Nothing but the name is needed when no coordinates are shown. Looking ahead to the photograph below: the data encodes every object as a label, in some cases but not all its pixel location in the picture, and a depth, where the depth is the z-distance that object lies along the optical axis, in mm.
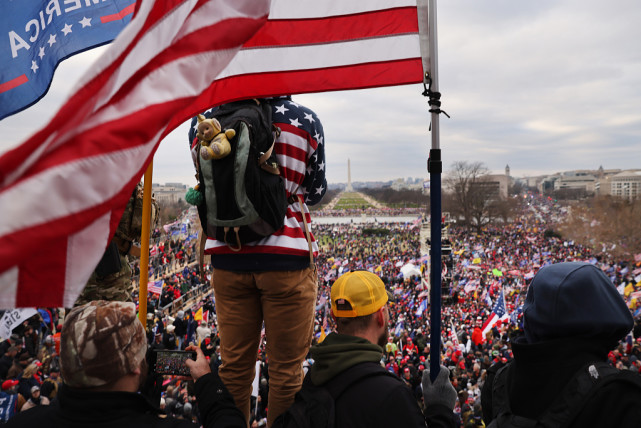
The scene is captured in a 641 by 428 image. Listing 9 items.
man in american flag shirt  2406
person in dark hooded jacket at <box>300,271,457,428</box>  1789
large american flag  1351
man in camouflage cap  1609
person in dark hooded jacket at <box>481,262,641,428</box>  1619
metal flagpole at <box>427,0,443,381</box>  2246
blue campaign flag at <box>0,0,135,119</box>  2658
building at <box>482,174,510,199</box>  54631
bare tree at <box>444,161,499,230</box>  53219
